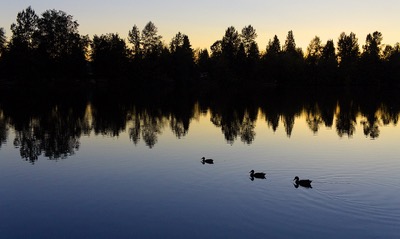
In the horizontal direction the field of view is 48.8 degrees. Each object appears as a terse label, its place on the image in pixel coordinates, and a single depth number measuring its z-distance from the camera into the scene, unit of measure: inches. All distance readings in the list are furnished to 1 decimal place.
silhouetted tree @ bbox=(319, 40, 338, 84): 5615.2
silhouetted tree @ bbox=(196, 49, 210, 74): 5684.1
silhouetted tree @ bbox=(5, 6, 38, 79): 4261.8
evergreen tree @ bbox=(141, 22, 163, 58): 5664.4
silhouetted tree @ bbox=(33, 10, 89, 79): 4527.6
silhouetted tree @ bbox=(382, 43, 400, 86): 5467.5
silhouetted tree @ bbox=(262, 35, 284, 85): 5442.9
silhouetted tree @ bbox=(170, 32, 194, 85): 5103.3
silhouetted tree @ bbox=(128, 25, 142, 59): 5649.6
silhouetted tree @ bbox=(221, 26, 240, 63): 5787.4
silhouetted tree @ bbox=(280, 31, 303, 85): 5506.9
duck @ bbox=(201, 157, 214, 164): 975.0
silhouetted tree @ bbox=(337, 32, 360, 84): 6214.6
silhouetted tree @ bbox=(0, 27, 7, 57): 5046.8
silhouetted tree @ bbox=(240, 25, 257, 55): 6003.9
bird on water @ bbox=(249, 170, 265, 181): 832.9
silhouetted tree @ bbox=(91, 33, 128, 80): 5004.9
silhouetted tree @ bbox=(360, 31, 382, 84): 5546.3
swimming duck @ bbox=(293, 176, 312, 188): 754.7
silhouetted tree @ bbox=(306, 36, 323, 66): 6701.3
